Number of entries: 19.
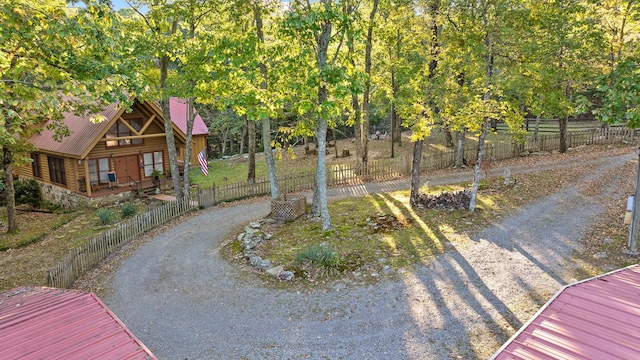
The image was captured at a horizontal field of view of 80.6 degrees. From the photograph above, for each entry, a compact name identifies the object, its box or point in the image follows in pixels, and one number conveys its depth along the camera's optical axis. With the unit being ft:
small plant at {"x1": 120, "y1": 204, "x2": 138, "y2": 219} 67.27
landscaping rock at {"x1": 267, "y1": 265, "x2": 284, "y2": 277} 39.85
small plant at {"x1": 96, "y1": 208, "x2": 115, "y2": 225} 64.39
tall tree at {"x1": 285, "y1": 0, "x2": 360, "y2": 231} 39.42
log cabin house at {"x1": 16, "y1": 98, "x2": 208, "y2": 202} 78.28
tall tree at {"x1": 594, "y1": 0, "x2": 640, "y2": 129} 32.02
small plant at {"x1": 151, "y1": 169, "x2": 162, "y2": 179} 89.04
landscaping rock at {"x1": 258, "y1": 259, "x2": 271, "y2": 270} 41.65
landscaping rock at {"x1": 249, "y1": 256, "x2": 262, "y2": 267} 42.56
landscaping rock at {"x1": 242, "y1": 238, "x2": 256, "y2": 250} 47.19
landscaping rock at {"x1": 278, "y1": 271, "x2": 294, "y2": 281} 38.62
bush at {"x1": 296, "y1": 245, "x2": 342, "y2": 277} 39.08
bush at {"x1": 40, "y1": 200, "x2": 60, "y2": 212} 82.24
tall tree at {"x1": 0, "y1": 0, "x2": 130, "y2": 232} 30.09
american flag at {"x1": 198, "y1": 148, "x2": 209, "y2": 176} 70.28
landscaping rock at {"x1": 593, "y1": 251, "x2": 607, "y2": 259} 38.19
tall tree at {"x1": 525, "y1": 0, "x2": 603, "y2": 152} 62.85
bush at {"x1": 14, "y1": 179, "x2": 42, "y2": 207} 86.28
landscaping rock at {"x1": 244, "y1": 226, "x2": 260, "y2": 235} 52.19
